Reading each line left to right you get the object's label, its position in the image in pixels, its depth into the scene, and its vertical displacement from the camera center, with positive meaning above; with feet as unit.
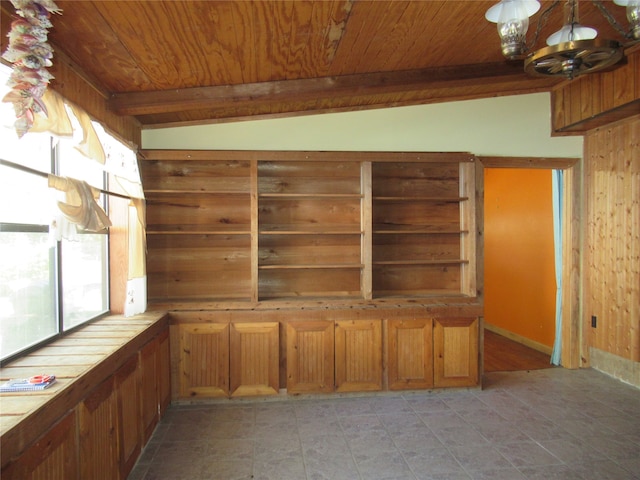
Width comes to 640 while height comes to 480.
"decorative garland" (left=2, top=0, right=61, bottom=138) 4.70 +2.35
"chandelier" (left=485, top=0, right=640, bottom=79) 5.46 +3.09
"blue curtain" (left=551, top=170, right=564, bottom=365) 13.36 -0.45
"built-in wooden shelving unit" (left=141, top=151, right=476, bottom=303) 11.37 +0.47
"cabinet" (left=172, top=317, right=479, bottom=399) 10.62 -3.39
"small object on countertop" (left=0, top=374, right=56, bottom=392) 5.00 -1.97
